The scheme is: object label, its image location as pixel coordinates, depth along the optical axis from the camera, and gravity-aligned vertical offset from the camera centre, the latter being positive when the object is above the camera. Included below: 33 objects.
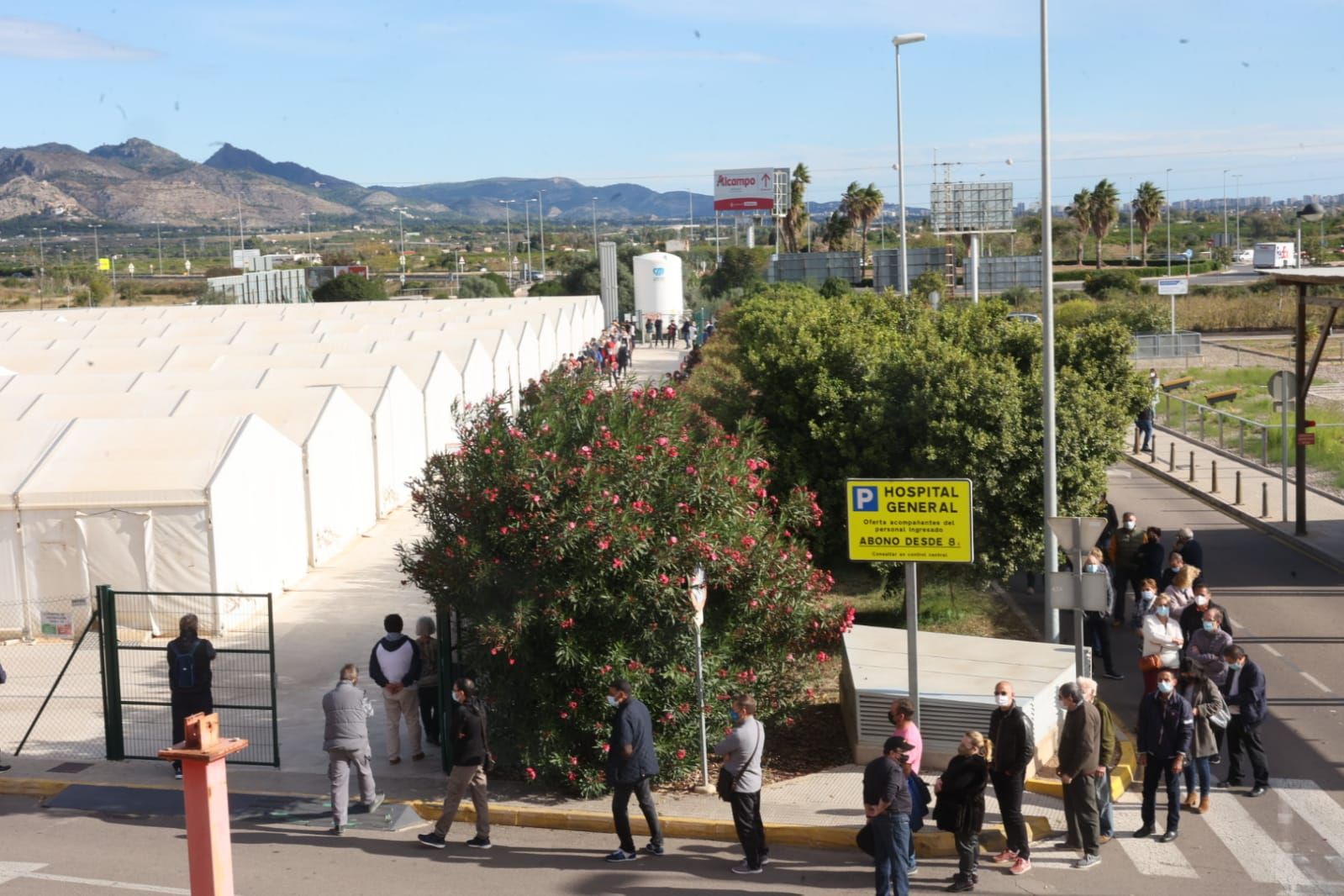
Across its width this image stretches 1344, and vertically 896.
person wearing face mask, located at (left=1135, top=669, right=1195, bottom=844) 9.78 -3.24
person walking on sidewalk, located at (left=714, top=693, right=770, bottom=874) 9.04 -3.05
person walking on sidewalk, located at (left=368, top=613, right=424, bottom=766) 11.45 -3.00
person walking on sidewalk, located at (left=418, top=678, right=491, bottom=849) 9.63 -3.10
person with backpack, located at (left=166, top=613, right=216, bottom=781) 11.27 -2.84
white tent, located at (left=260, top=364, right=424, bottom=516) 23.92 -1.71
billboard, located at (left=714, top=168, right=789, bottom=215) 107.44 +9.47
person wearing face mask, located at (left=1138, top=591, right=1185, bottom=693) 12.25 -3.13
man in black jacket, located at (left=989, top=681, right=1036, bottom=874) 9.05 -3.10
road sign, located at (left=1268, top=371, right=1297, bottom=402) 22.36 -1.61
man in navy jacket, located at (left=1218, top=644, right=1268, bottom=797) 10.70 -3.34
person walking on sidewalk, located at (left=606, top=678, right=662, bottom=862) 9.27 -3.06
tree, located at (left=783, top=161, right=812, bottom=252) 99.44 +7.24
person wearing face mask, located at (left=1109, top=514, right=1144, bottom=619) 16.59 -3.21
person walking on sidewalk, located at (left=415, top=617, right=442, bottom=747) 11.76 -3.08
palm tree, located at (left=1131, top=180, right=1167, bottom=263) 94.88 +6.27
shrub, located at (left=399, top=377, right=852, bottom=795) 10.36 -2.05
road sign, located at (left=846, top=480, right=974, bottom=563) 10.86 -1.76
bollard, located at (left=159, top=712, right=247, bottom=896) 7.40 -2.62
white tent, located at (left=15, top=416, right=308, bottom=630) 16.11 -2.27
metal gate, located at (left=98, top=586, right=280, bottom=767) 11.93 -3.58
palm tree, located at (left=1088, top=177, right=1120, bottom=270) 91.25 +5.93
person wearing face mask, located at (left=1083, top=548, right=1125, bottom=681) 14.34 -3.58
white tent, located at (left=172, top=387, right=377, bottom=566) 20.05 -1.90
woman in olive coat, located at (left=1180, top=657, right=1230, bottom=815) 10.22 -3.21
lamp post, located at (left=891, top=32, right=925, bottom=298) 32.91 +2.96
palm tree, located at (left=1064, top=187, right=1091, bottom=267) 93.66 +5.93
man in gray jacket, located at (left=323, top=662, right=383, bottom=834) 10.09 -3.06
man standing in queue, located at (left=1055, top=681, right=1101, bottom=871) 9.16 -3.19
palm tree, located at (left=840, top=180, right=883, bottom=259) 91.50 +6.79
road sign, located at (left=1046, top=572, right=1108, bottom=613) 11.21 -2.49
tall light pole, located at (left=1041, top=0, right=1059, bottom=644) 14.14 -0.77
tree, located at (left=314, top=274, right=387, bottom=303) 71.12 +1.74
